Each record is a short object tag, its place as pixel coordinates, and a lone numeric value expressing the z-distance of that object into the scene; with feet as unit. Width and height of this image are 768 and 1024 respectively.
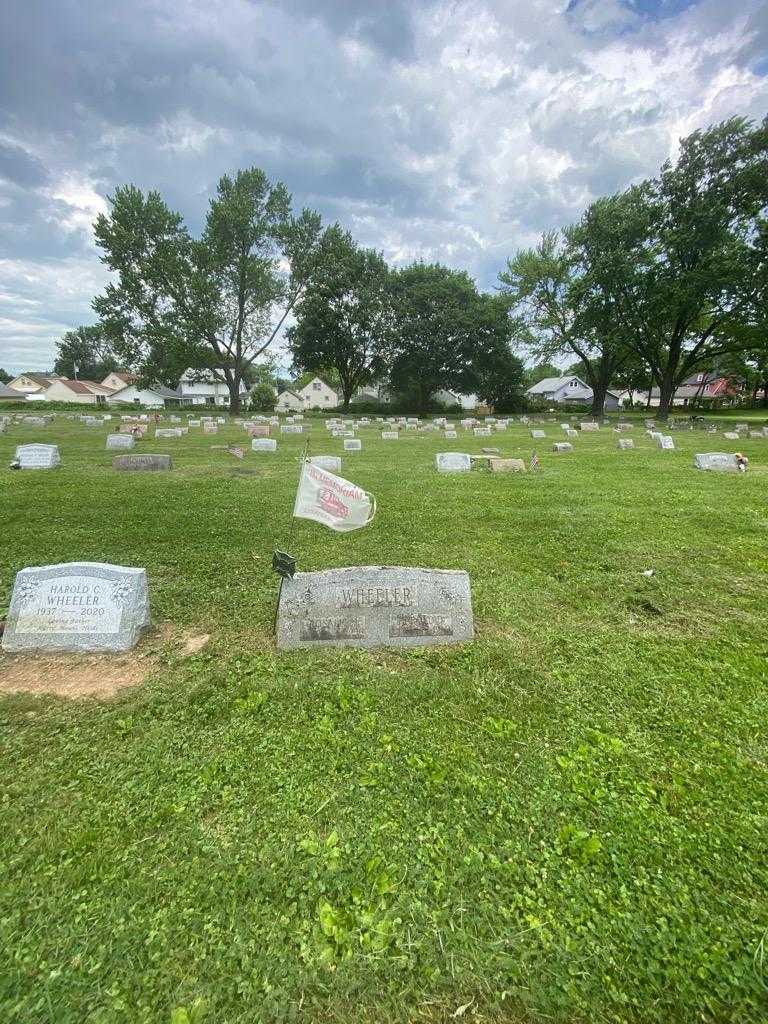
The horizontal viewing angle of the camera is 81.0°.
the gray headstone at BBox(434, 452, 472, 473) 39.34
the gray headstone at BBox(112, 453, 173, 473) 37.06
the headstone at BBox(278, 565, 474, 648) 12.53
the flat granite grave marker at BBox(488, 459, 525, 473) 39.17
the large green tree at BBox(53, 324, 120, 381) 313.73
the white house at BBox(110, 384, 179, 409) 246.23
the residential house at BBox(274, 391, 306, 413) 269.44
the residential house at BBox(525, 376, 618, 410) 227.20
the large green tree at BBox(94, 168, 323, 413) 113.39
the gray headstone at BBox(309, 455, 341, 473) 35.88
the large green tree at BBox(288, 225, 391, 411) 138.82
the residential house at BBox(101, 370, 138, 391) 274.36
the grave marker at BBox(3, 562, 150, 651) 11.96
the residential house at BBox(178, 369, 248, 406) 263.49
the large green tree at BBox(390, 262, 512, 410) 142.00
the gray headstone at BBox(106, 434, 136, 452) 49.34
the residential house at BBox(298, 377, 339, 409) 265.54
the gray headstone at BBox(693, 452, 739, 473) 40.09
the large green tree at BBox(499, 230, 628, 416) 116.06
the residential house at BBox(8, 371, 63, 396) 261.65
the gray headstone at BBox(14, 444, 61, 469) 36.64
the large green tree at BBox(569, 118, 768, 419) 95.50
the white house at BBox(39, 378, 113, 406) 245.86
